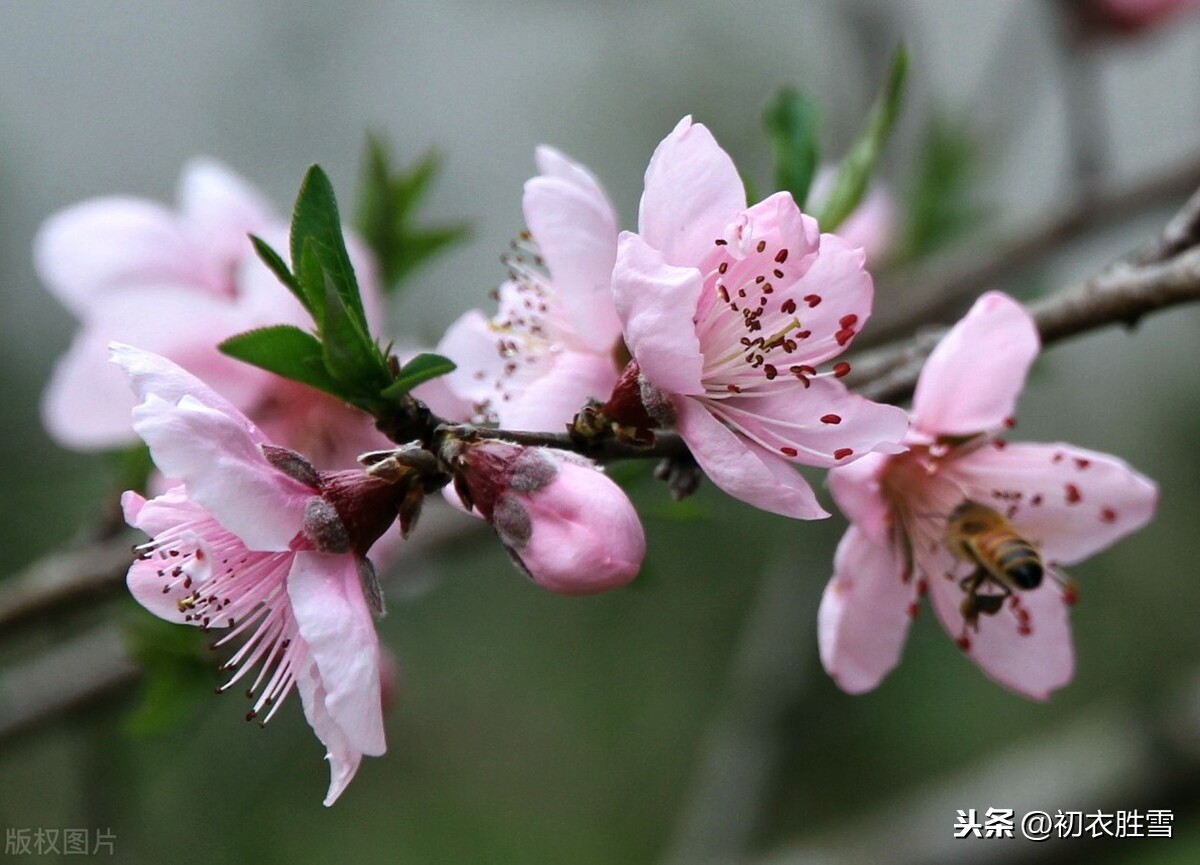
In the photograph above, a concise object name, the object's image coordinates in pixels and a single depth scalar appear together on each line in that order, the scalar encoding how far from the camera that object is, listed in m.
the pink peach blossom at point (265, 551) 0.44
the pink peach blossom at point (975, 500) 0.46
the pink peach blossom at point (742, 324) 0.44
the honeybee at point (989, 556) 0.45
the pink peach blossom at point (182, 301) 0.50
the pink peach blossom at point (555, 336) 0.46
